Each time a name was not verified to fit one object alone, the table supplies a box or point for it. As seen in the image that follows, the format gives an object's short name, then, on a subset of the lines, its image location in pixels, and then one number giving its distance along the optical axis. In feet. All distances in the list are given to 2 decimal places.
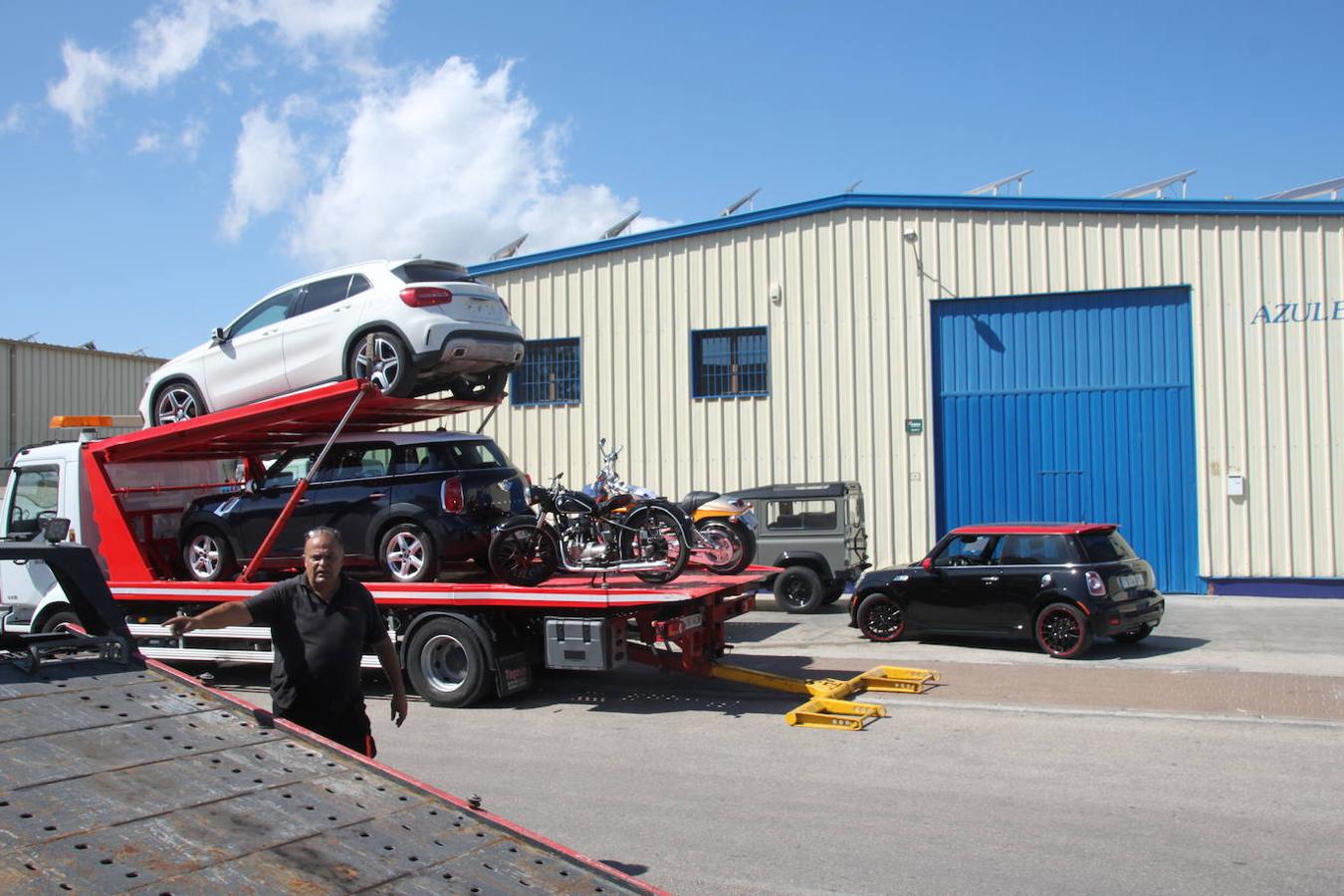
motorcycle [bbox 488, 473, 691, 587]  32.76
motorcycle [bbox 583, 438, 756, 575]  34.73
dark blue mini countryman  34.27
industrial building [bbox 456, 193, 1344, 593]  58.70
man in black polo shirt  15.96
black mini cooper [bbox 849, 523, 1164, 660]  40.29
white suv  33.73
